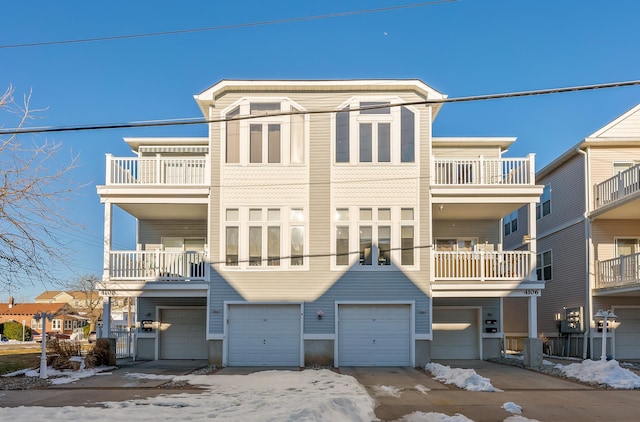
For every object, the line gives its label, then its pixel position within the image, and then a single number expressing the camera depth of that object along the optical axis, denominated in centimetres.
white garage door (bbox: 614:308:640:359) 2167
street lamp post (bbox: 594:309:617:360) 1723
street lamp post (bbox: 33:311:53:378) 1538
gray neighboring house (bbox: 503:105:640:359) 2031
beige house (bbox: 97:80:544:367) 1866
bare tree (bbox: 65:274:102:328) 5472
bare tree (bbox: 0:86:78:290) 1163
